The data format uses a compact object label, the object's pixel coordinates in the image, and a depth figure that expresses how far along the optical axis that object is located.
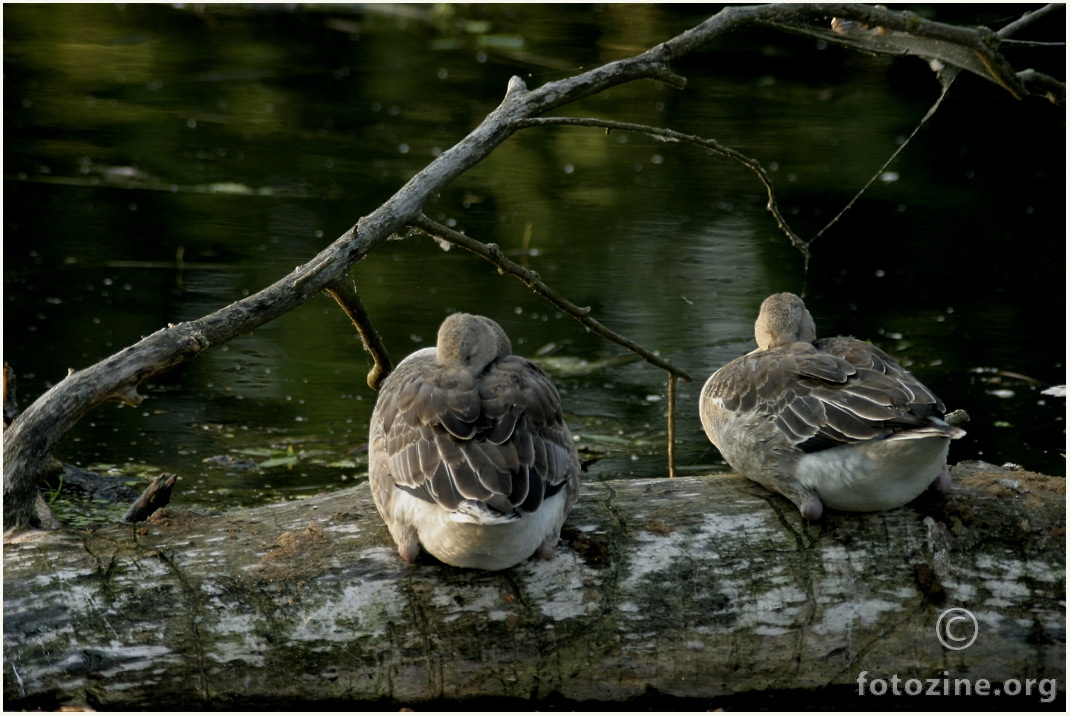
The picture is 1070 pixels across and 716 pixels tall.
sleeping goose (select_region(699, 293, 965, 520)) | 9.56
